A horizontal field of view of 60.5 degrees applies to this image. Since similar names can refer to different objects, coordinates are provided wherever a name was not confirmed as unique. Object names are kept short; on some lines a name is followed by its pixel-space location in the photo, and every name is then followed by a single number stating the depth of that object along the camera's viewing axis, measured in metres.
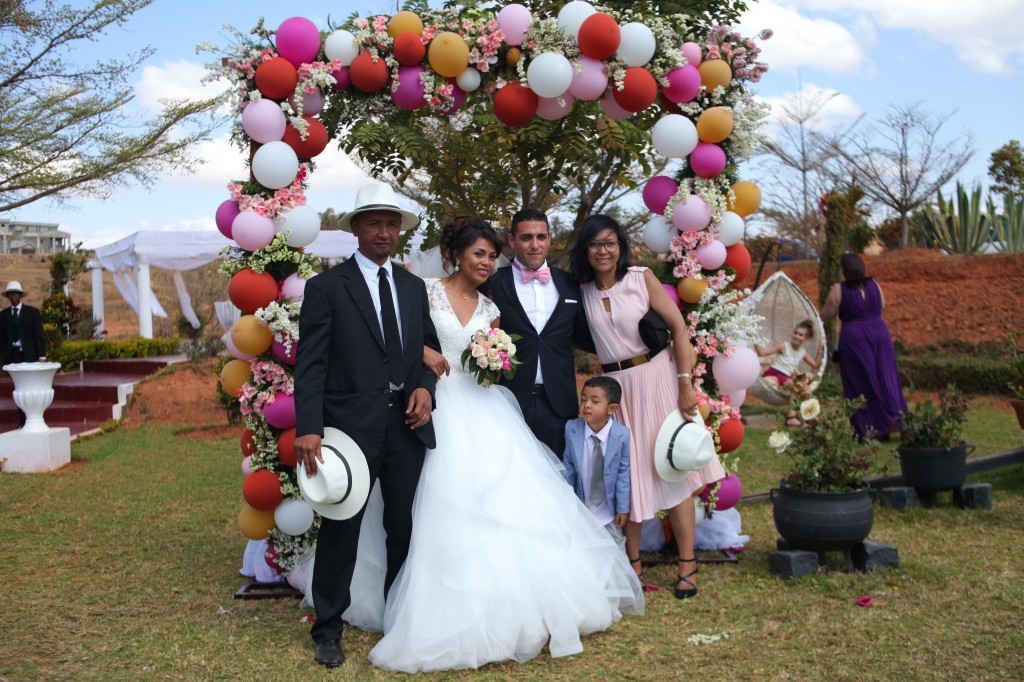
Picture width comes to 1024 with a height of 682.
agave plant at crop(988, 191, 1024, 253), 19.12
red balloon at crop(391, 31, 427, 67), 5.88
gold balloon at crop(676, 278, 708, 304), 6.06
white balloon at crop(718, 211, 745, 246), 6.17
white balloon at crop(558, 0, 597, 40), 5.96
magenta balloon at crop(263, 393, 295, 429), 5.41
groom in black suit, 5.34
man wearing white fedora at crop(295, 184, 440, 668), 4.41
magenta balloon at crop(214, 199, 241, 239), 5.63
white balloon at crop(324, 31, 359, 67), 5.77
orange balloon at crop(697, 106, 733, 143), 6.07
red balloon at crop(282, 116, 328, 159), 5.68
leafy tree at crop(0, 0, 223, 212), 12.36
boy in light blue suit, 5.39
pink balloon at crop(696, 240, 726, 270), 6.08
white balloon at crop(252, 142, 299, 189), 5.43
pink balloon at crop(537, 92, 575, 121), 6.26
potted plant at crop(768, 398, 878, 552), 5.44
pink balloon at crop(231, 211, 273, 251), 5.39
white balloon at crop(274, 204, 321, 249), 5.55
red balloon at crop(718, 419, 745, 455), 6.15
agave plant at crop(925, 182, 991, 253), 19.72
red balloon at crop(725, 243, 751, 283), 6.27
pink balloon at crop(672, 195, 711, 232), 6.04
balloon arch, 5.48
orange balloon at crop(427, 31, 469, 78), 5.89
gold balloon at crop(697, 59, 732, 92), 6.11
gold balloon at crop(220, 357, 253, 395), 5.71
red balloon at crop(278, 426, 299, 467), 5.38
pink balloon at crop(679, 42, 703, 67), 6.12
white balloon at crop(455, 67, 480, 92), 6.11
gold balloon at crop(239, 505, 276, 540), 5.52
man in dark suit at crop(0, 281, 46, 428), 12.94
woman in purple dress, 9.14
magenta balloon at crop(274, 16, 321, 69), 5.59
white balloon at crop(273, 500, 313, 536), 5.41
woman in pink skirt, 5.47
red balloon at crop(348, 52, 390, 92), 5.82
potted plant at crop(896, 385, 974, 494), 6.98
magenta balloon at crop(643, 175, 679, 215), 6.27
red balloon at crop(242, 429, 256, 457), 5.63
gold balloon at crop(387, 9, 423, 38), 5.95
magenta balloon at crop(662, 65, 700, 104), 6.05
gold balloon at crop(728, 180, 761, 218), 6.27
